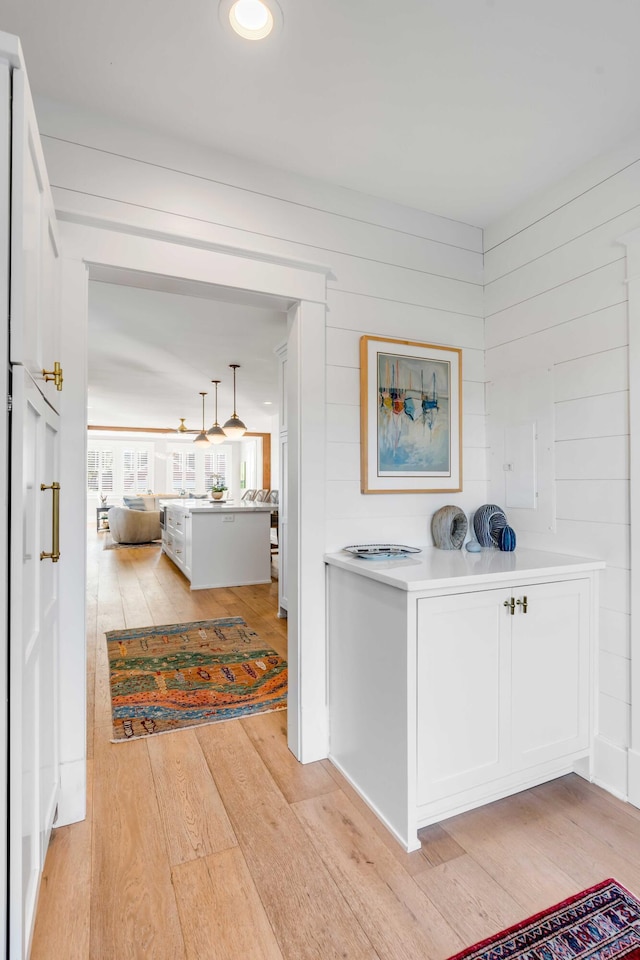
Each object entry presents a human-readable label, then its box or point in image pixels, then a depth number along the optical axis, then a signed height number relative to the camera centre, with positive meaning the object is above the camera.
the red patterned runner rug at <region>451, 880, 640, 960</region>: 1.29 -1.20
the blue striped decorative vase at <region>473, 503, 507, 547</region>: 2.40 -0.21
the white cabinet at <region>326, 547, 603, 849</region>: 1.67 -0.72
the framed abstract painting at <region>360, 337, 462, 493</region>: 2.30 +0.30
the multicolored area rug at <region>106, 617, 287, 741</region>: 2.62 -1.22
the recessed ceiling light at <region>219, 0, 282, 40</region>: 1.39 +1.31
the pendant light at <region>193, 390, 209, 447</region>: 8.44 +0.69
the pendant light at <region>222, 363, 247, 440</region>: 6.70 +0.71
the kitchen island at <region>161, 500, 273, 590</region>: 5.48 -0.73
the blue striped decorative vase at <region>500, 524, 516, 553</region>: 2.32 -0.28
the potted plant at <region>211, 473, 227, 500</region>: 7.22 -0.19
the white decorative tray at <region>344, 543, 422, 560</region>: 2.05 -0.30
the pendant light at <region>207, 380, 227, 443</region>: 7.29 +0.65
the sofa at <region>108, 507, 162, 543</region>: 9.00 -0.83
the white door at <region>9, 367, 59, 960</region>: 1.06 -0.43
